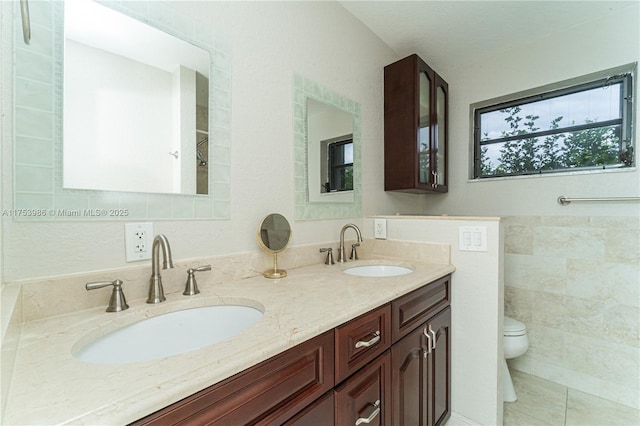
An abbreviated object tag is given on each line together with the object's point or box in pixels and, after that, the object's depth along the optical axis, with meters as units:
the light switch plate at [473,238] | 1.37
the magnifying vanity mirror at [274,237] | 1.22
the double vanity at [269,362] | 0.44
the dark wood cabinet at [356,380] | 0.54
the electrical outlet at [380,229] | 1.77
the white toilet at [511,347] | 1.69
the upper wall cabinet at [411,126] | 1.95
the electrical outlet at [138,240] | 0.90
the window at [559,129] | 1.78
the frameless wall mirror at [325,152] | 1.47
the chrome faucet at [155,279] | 0.87
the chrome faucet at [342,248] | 1.61
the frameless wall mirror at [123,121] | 0.76
